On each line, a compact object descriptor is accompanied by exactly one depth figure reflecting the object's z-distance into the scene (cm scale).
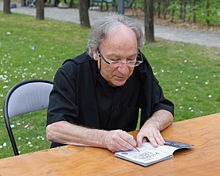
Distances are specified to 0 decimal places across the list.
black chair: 297
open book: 205
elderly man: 242
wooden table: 192
